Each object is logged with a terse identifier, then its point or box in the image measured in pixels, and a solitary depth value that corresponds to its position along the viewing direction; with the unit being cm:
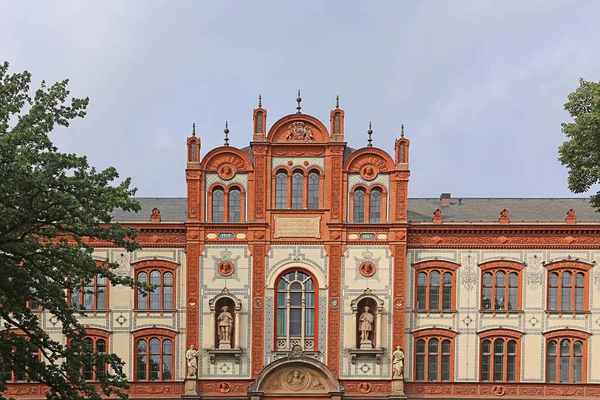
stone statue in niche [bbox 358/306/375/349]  5050
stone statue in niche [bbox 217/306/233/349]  5056
